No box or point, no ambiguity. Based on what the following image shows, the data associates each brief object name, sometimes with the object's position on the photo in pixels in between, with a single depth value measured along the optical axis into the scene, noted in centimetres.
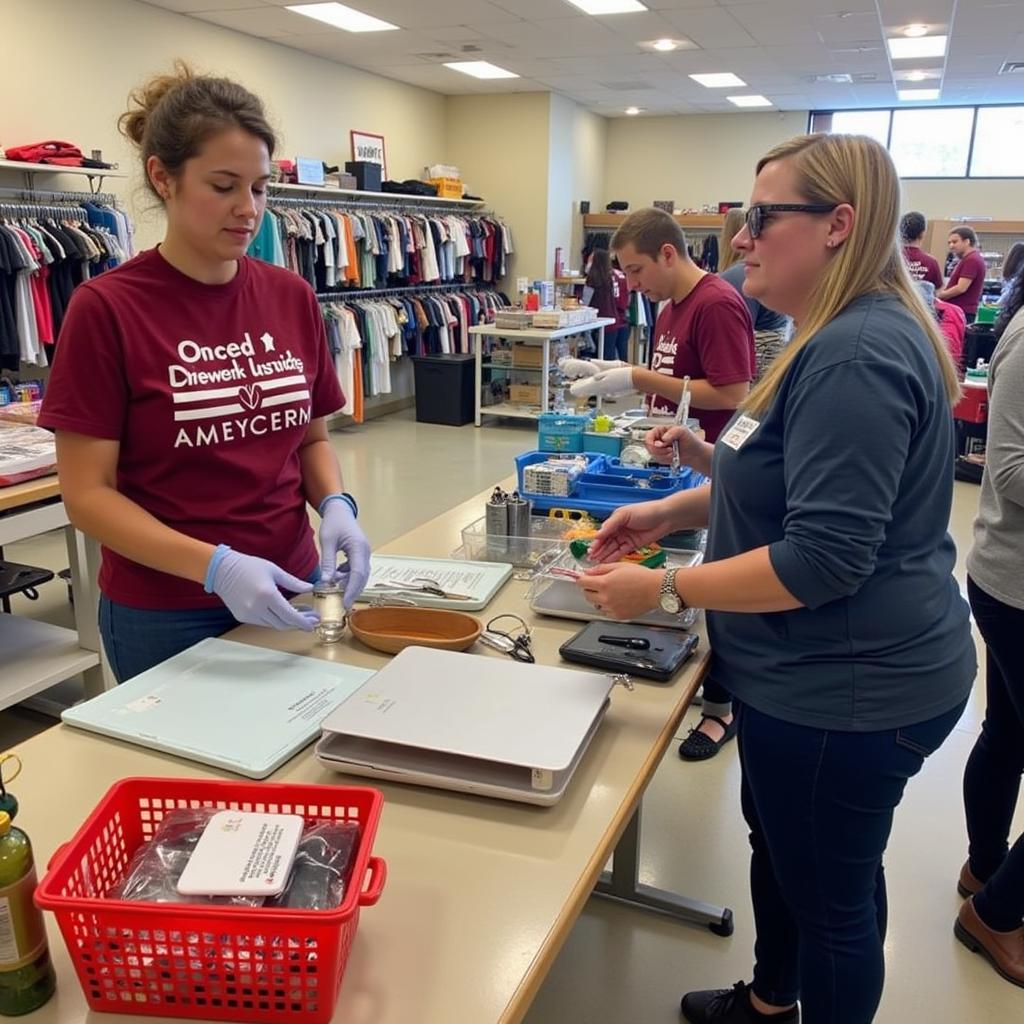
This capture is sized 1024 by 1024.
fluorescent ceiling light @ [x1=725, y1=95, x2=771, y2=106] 978
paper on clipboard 164
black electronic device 138
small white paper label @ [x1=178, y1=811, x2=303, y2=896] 76
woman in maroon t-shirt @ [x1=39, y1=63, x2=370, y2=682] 134
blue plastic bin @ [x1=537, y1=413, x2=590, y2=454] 243
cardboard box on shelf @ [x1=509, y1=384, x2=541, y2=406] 766
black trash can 768
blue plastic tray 205
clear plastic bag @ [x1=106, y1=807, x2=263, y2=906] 77
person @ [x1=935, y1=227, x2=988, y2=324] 764
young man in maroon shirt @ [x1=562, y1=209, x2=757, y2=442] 266
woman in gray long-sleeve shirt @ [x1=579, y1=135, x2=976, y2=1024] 106
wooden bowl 144
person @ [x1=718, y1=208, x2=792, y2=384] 327
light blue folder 113
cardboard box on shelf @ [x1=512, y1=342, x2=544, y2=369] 752
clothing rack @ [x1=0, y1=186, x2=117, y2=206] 492
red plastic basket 73
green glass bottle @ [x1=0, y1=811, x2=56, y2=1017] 74
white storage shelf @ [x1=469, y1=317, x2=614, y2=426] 721
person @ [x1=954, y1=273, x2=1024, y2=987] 167
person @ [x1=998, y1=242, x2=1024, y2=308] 413
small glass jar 147
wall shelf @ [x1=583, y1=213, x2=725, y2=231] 1039
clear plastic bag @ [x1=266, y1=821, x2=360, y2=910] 77
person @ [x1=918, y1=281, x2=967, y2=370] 578
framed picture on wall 796
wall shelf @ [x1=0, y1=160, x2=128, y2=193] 454
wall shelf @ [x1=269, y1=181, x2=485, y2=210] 679
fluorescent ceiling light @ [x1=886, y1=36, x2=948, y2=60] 684
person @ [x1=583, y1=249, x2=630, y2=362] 928
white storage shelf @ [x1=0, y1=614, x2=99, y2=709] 259
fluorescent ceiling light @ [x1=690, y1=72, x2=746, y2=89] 847
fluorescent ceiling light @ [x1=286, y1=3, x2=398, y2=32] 590
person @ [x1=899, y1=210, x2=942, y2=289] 668
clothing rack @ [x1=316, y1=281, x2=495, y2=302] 739
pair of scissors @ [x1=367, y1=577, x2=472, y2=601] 166
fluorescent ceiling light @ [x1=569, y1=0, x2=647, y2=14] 592
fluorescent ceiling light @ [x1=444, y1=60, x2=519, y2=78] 779
